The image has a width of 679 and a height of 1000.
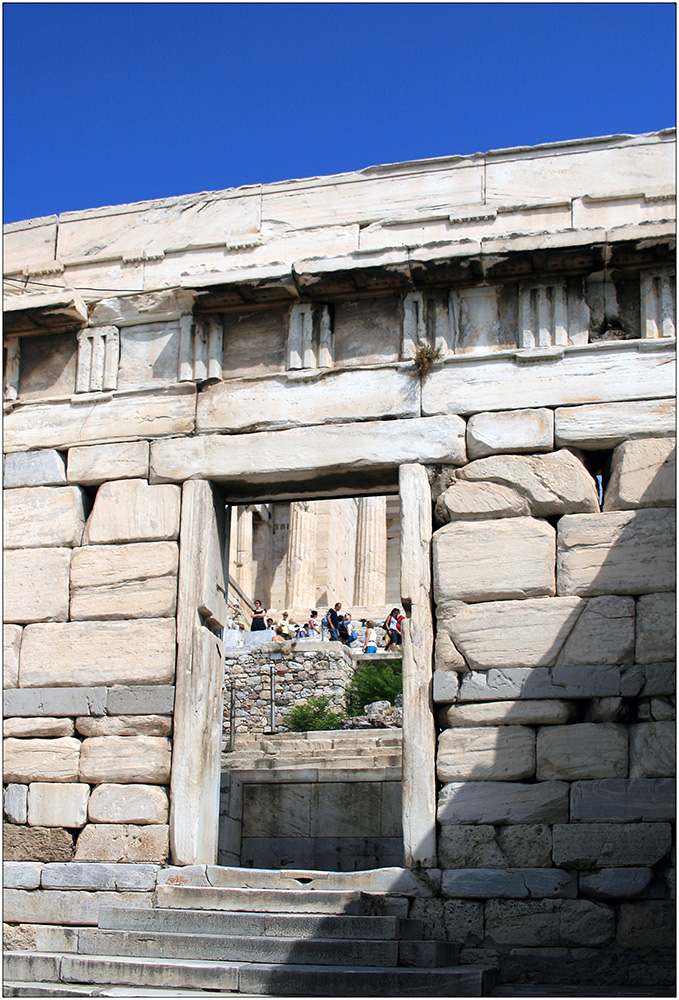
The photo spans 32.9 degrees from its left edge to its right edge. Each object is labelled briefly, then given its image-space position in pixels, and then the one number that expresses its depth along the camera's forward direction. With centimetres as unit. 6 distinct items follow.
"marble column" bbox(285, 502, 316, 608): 2820
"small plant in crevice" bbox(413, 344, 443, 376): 915
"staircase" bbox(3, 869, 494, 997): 655
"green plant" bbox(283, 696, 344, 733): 1512
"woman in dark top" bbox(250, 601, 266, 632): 2206
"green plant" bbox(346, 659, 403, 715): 1619
